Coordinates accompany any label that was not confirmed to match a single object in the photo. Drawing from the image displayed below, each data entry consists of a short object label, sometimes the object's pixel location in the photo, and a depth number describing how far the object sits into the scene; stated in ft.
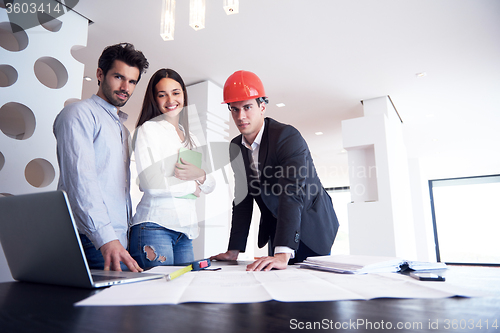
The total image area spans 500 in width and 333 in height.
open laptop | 1.88
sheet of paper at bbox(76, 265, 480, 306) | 1.62
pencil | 2.22
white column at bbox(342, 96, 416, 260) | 13.56
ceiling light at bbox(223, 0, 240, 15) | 4.89
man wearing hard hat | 4.25
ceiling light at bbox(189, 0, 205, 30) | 5.19
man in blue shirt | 3.48
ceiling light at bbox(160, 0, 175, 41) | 5.61
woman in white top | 4.18
